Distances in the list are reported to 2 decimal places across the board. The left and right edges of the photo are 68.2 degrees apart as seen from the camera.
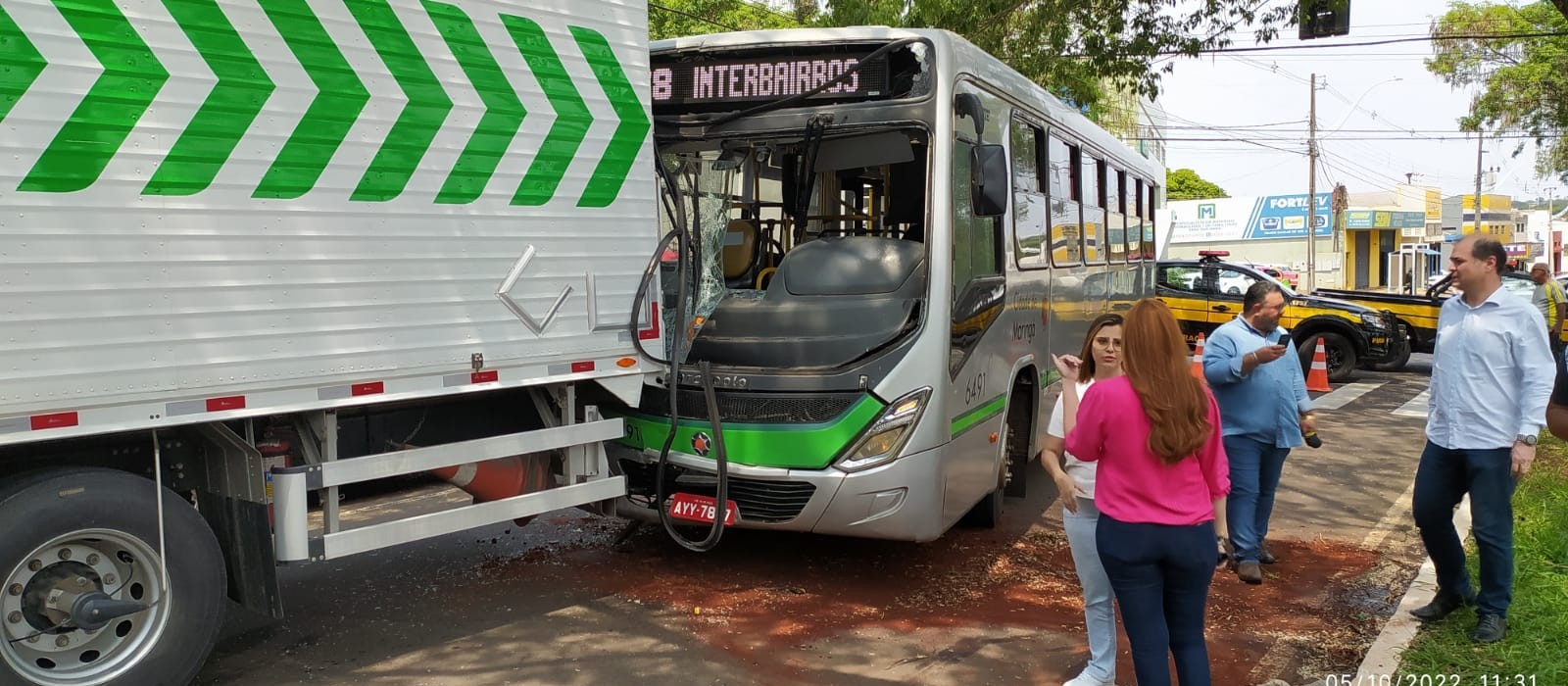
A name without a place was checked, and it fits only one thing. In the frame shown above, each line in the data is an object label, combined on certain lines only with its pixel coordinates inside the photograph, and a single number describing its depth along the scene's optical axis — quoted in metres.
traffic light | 12.60
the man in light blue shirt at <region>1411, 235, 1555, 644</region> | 4.87
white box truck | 3.82
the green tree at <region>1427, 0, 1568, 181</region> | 25.23
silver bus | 5.68
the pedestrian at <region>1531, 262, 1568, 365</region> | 14.71
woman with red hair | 3.62
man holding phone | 6.05
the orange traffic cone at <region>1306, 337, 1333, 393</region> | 14.32
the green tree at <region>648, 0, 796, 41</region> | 18.22
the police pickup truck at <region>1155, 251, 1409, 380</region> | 16.25
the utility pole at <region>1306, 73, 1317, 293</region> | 40.56
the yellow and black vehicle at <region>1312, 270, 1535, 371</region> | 16.73
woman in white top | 4.20
